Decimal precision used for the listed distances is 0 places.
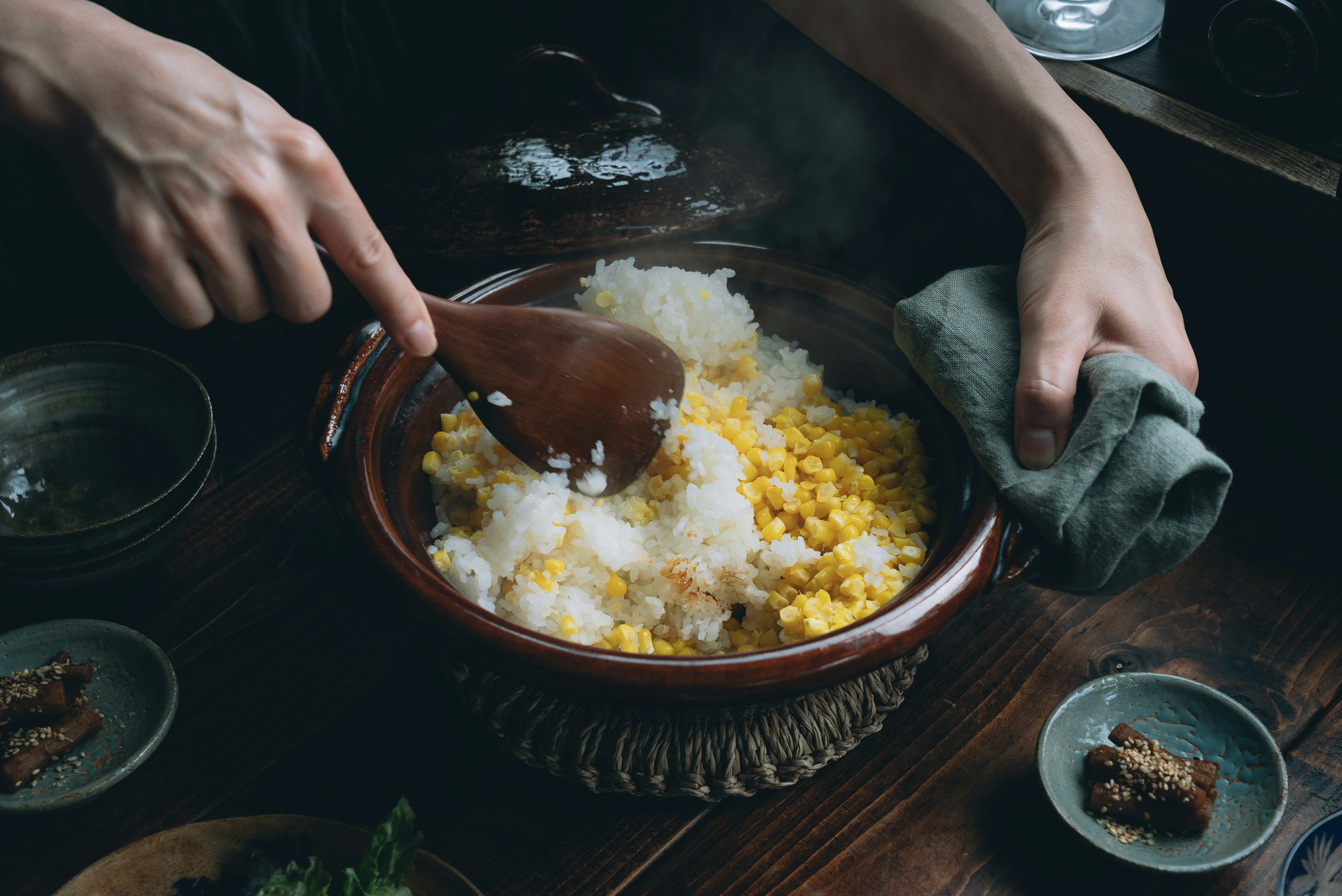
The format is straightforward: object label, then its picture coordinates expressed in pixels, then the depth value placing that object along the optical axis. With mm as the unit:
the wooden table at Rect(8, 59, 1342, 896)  703
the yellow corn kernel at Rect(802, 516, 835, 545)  740
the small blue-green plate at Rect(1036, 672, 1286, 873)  680
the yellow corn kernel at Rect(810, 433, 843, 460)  767
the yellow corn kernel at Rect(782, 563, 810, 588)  730
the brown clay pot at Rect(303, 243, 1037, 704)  644
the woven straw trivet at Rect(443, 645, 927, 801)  701
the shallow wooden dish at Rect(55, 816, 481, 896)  670
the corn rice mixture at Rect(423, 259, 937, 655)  724
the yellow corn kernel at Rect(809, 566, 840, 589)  721
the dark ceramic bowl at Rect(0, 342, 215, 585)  769
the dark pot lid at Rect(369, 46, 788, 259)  802
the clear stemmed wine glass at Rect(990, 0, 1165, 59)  833
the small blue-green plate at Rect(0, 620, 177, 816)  707
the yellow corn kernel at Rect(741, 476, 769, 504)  760
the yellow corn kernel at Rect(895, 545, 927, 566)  729
